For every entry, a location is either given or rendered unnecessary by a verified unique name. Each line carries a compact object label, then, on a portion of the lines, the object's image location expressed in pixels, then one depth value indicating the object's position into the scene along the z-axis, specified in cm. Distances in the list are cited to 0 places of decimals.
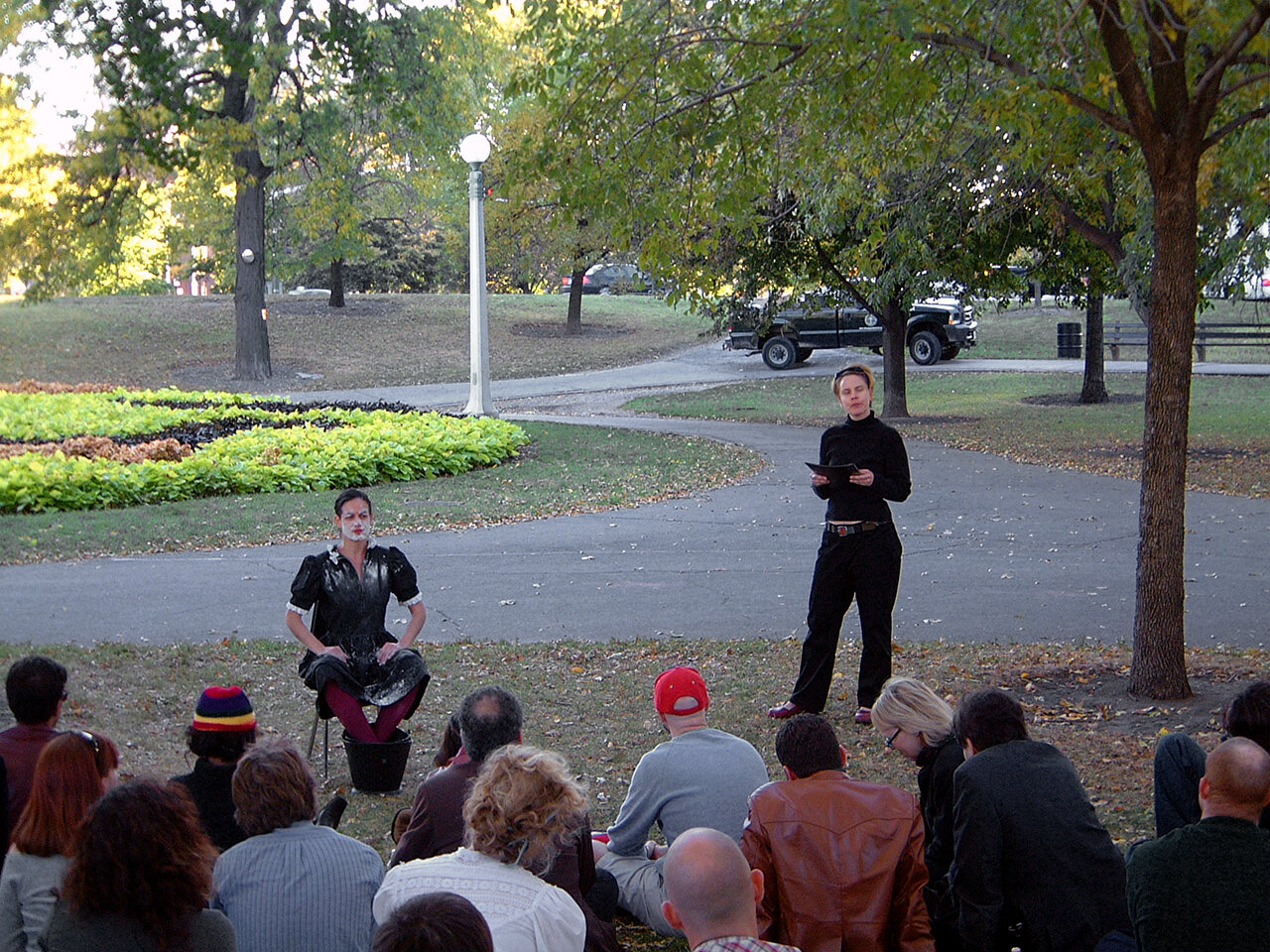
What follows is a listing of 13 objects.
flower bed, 1450
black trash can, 3606
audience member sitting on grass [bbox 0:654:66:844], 444
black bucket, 616
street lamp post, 1948
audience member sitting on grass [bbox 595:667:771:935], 439
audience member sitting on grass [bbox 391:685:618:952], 406
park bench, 3300
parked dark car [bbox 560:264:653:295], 5810
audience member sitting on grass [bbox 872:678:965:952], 437
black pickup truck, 3503
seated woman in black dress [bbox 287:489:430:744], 620
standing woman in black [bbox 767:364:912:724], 705
